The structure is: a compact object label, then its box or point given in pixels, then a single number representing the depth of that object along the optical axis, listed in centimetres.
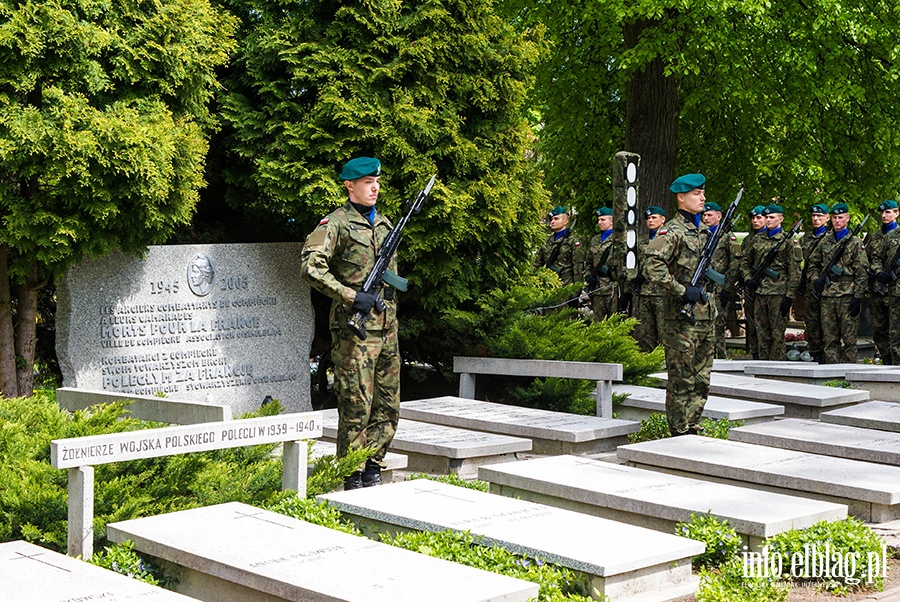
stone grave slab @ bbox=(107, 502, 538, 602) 551
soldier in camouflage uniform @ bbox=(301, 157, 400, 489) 852
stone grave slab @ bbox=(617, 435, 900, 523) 827
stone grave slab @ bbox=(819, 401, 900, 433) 1143
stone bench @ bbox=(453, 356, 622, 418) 1178
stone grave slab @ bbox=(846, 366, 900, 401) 1387
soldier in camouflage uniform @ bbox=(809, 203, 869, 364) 1759
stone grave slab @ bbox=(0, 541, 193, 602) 527
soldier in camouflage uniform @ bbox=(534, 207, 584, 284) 1903
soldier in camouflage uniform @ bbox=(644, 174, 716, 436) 1054
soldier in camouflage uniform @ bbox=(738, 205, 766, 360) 1852
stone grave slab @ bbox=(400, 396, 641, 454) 1077
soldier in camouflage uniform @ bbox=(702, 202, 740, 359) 1831
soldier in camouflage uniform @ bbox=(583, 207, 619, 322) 1791
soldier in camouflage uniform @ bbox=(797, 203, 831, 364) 1834
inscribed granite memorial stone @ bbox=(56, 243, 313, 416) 1070
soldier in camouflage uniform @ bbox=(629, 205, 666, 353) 1641
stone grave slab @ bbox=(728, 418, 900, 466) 976
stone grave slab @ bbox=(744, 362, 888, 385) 1454
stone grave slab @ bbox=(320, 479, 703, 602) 617
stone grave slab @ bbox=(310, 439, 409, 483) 940
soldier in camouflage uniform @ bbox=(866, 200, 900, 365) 1791
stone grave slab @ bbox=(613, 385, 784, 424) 1180
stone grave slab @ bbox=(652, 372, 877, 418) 1270
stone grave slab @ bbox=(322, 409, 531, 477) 977
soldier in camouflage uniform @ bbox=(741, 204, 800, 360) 1789
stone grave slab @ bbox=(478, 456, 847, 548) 727
